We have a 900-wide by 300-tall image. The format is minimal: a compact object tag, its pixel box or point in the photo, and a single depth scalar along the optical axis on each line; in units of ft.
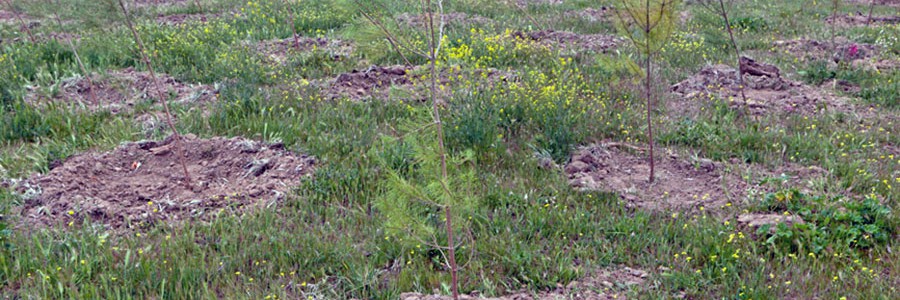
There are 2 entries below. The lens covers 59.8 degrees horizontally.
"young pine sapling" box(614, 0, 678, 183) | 18.04
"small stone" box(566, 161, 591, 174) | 19.26
